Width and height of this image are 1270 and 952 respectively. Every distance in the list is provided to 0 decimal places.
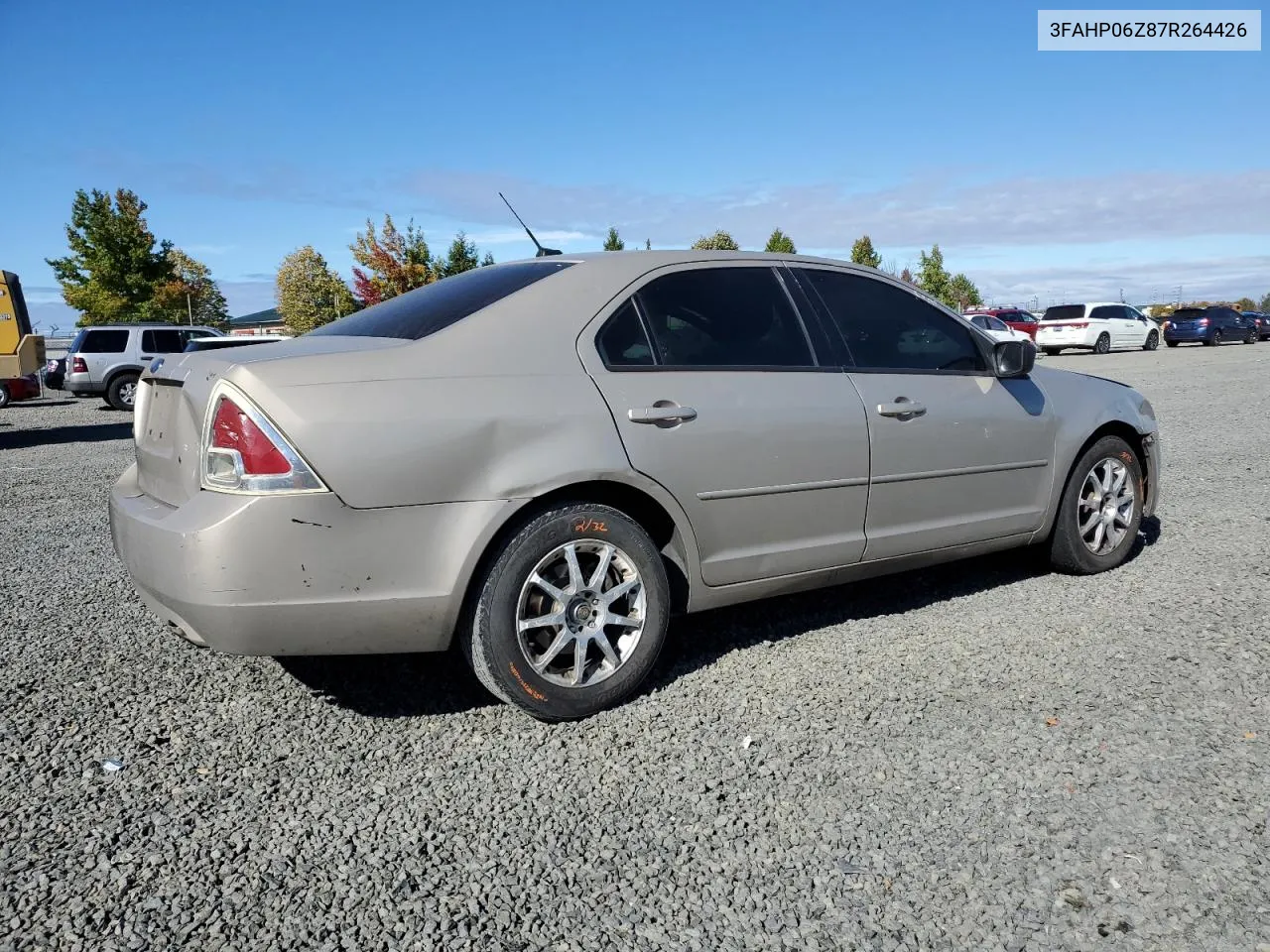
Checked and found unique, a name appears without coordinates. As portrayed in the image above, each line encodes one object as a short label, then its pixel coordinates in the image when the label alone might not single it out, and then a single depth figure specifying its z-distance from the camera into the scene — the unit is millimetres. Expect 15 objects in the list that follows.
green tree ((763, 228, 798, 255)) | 50681
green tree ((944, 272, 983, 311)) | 72225
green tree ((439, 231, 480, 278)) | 44094
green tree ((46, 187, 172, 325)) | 40062
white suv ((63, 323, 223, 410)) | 19984
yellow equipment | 15476
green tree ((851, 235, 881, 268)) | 54531
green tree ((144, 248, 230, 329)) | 42562
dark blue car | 38125
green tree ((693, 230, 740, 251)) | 49562
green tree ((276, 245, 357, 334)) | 54438
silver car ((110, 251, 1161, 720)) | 2939
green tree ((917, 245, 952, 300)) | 62250
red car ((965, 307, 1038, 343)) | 34412
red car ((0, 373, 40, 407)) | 20062
